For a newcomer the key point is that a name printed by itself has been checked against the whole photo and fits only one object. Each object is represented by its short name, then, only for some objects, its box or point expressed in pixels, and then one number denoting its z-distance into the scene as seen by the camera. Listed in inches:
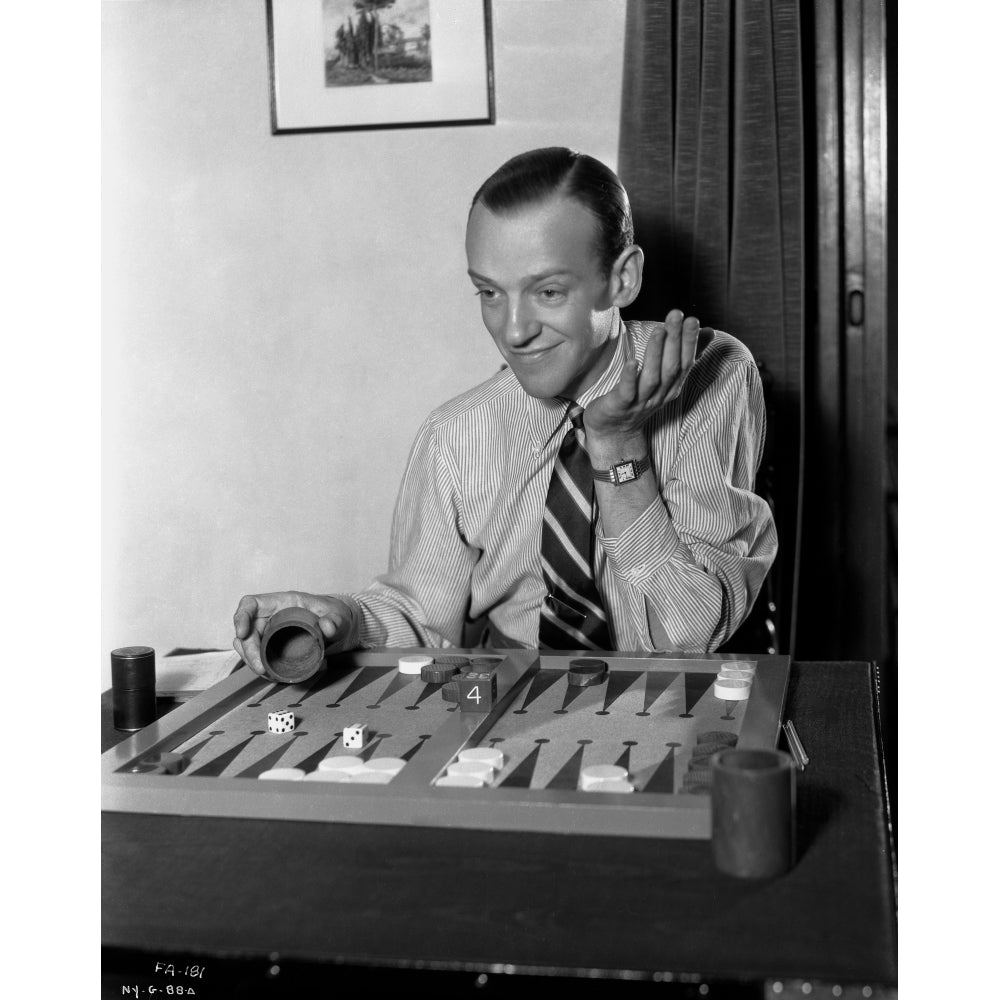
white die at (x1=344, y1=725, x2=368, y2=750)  64.9
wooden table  44.3
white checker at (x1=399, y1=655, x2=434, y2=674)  79.7
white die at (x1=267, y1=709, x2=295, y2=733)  68.4
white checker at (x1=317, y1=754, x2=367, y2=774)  60.6
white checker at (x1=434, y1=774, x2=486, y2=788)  58.3
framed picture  125.0
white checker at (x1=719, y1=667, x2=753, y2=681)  72.9
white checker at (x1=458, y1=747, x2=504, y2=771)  60.2
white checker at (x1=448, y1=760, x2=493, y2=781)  58.9
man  87.0
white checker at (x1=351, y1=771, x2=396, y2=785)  59.5
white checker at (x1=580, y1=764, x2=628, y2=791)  57.5
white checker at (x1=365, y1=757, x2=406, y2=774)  60.4
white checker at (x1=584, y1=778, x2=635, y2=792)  57.2
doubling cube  70.3
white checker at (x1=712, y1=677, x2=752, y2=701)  70.9
